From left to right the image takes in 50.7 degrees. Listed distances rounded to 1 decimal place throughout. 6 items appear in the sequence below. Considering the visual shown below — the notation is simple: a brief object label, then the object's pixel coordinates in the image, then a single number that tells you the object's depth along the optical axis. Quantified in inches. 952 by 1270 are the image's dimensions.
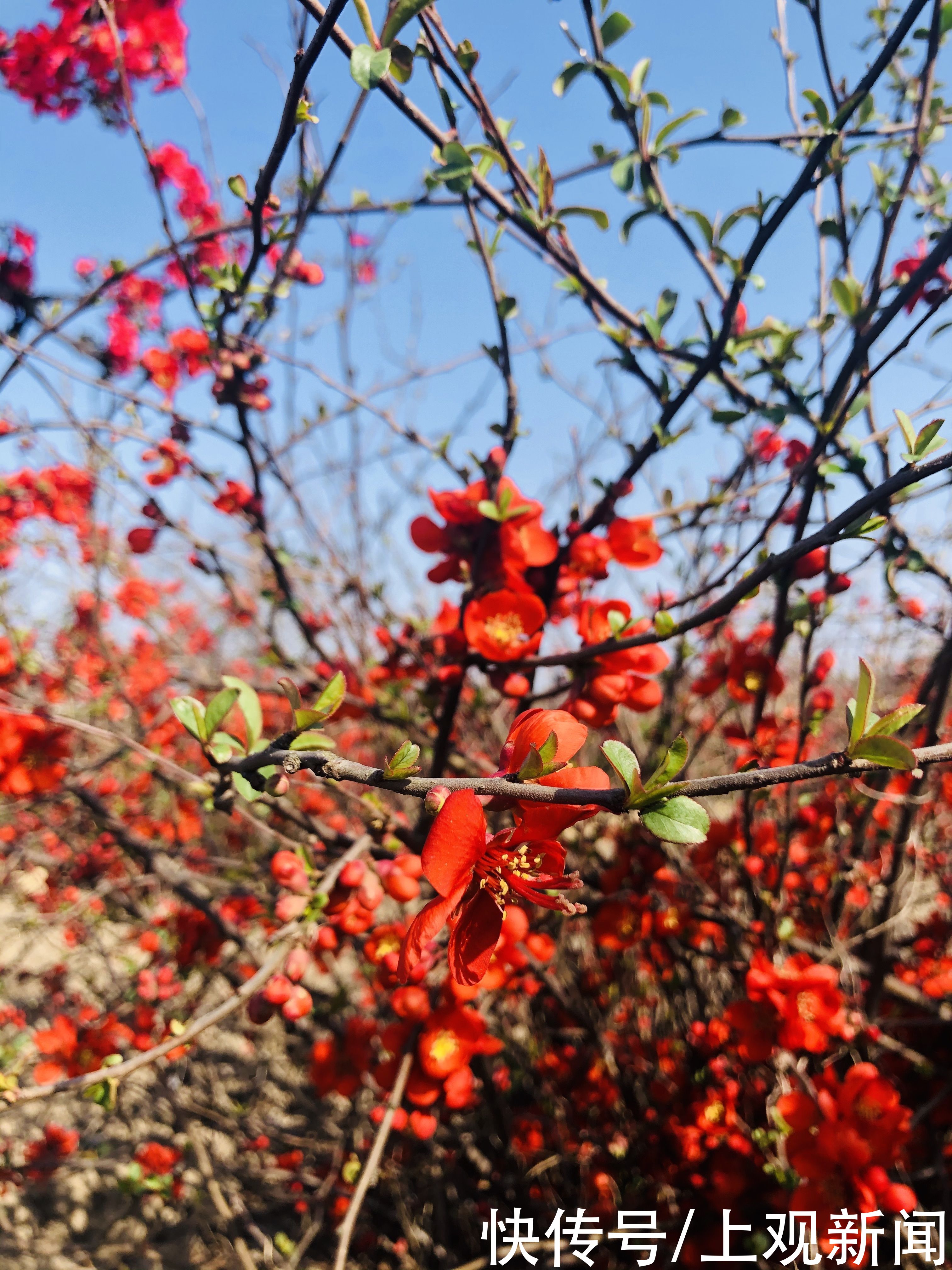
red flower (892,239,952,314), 15.6
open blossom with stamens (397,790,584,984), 10.3
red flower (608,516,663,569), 16.6
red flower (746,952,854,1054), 17.7
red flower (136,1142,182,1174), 25.4
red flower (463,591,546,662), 15.1
